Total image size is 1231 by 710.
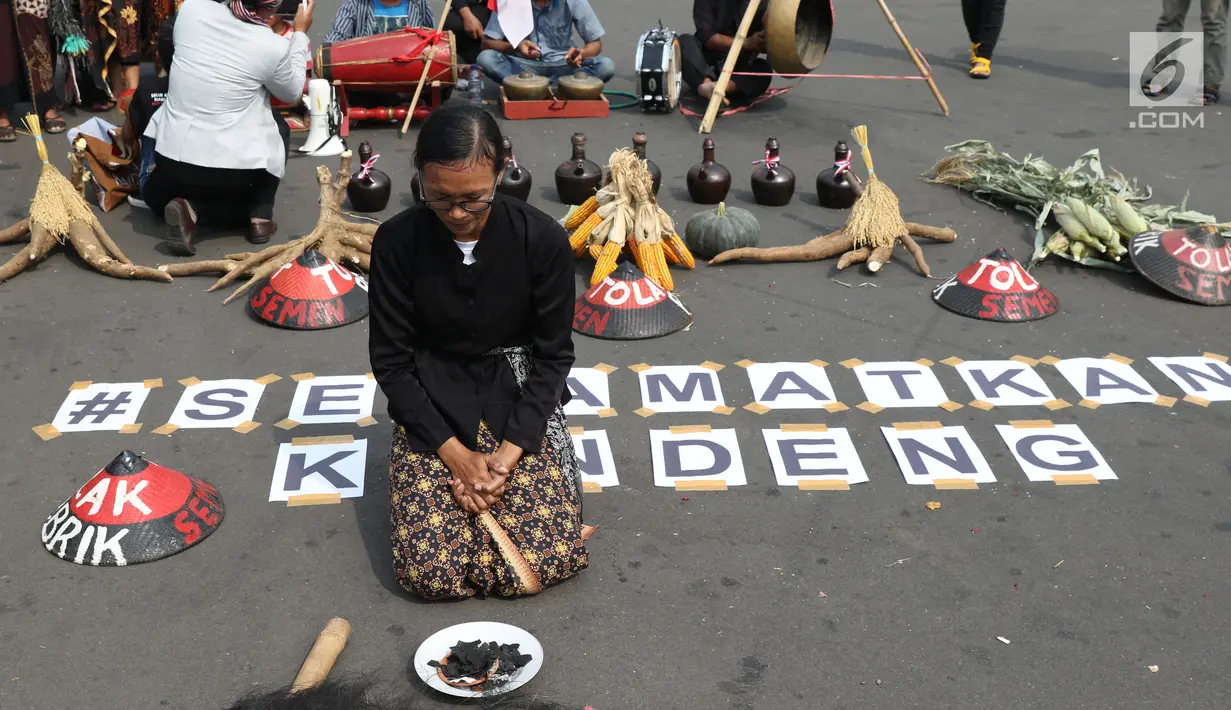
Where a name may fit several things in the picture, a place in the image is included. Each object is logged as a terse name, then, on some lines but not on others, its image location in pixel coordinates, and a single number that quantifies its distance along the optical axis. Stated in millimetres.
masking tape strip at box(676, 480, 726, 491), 3928
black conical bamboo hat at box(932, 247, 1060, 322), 5188
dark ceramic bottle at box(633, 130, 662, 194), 5685
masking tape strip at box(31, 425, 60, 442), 4199
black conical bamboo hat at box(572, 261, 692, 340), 5020
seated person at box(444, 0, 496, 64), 8984
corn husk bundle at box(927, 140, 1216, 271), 5738
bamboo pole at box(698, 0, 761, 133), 7883
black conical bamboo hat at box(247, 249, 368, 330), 5078
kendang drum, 7898
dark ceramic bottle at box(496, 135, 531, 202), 6367
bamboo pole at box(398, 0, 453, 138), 7805
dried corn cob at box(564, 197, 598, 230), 5695
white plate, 2936
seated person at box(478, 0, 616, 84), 8797
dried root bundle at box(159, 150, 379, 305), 5465
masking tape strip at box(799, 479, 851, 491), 3932
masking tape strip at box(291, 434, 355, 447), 4195
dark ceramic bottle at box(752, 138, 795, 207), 6578
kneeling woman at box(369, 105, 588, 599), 3291
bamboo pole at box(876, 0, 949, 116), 8109
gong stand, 7883
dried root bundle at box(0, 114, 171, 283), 5562
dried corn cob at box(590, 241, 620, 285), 5379
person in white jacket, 5684
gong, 7941
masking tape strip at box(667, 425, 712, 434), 4277
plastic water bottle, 8375
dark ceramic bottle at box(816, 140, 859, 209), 6324
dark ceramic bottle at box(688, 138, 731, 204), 6602
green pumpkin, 5832
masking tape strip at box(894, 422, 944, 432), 4297
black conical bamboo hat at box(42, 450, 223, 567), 3479
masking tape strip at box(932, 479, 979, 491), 3926
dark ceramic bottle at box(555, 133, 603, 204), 6488
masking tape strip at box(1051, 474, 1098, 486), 3942
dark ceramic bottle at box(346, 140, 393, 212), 6418
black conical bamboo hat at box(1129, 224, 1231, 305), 5328
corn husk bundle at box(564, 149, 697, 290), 5414
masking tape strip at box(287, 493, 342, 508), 3828
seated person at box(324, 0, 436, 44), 8406
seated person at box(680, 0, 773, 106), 8531
